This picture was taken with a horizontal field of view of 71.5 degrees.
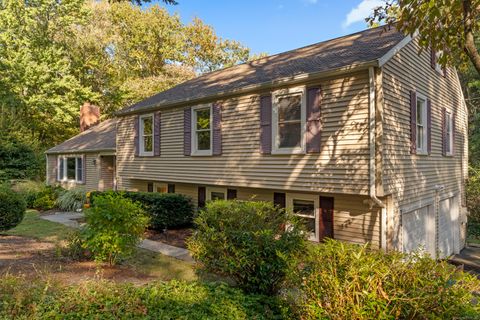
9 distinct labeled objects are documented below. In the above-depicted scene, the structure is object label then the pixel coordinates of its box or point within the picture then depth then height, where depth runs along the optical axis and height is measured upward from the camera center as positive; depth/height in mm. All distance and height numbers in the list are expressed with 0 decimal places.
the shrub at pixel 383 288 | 2980 -1211
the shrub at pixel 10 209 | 10102 -1506
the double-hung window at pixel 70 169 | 19922 -524
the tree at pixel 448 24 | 6152 +2667
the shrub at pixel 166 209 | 11344 -1654
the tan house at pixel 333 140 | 7867 +625
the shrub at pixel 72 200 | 16625 -2017
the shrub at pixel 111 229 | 7031 -1478
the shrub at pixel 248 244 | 5234 -1362
